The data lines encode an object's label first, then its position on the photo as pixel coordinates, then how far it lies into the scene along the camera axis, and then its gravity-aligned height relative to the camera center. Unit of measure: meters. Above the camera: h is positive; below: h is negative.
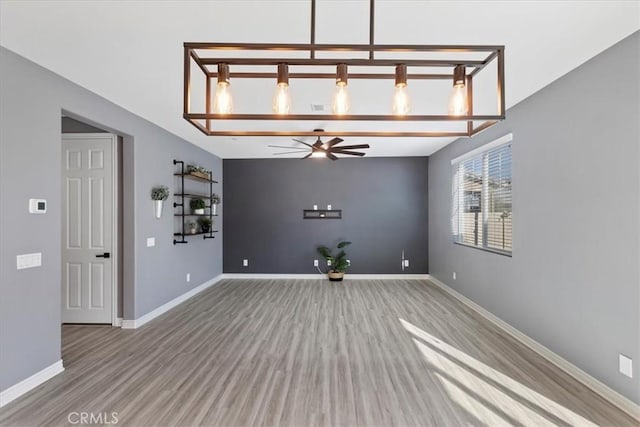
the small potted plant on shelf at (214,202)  6.16 +0.24
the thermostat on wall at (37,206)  2.64 +0.08
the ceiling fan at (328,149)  4.37 +0.93
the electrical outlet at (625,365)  2.27 -1.10
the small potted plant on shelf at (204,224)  5.77 -0.17
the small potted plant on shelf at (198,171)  5.24 +0.74
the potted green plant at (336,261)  6.62 -0.98
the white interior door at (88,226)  4.02 -0.14
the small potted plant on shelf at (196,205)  5.45 +0.16
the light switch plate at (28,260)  2.53 -0.37
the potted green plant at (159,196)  4.36 +0.26
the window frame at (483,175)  3.96 +0.61
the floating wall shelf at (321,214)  6.93 +0.01
